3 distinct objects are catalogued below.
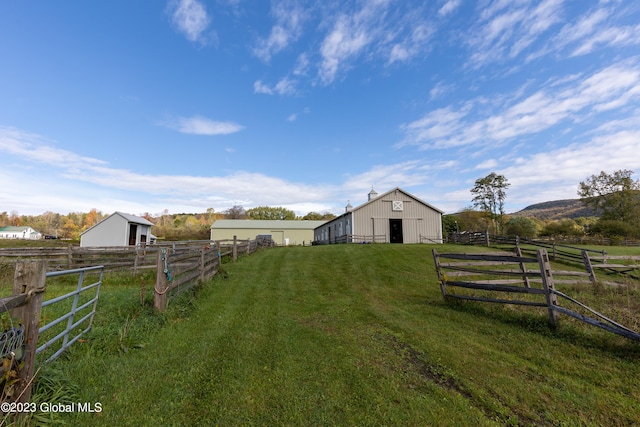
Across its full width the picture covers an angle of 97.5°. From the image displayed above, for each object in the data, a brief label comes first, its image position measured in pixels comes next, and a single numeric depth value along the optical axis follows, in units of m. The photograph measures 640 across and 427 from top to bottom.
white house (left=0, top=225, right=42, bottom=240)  87.75
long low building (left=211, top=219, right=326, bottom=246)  48.41
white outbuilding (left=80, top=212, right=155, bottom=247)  25.31
